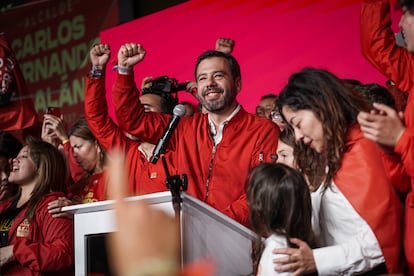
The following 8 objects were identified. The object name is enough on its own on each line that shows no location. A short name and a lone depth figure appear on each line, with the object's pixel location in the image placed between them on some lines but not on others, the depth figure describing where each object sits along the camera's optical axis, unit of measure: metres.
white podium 2.66
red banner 5.47
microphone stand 2.62
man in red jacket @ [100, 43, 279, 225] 3.42
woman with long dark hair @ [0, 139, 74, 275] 3.42
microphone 2.98
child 2.62
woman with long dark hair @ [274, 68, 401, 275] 2.66
